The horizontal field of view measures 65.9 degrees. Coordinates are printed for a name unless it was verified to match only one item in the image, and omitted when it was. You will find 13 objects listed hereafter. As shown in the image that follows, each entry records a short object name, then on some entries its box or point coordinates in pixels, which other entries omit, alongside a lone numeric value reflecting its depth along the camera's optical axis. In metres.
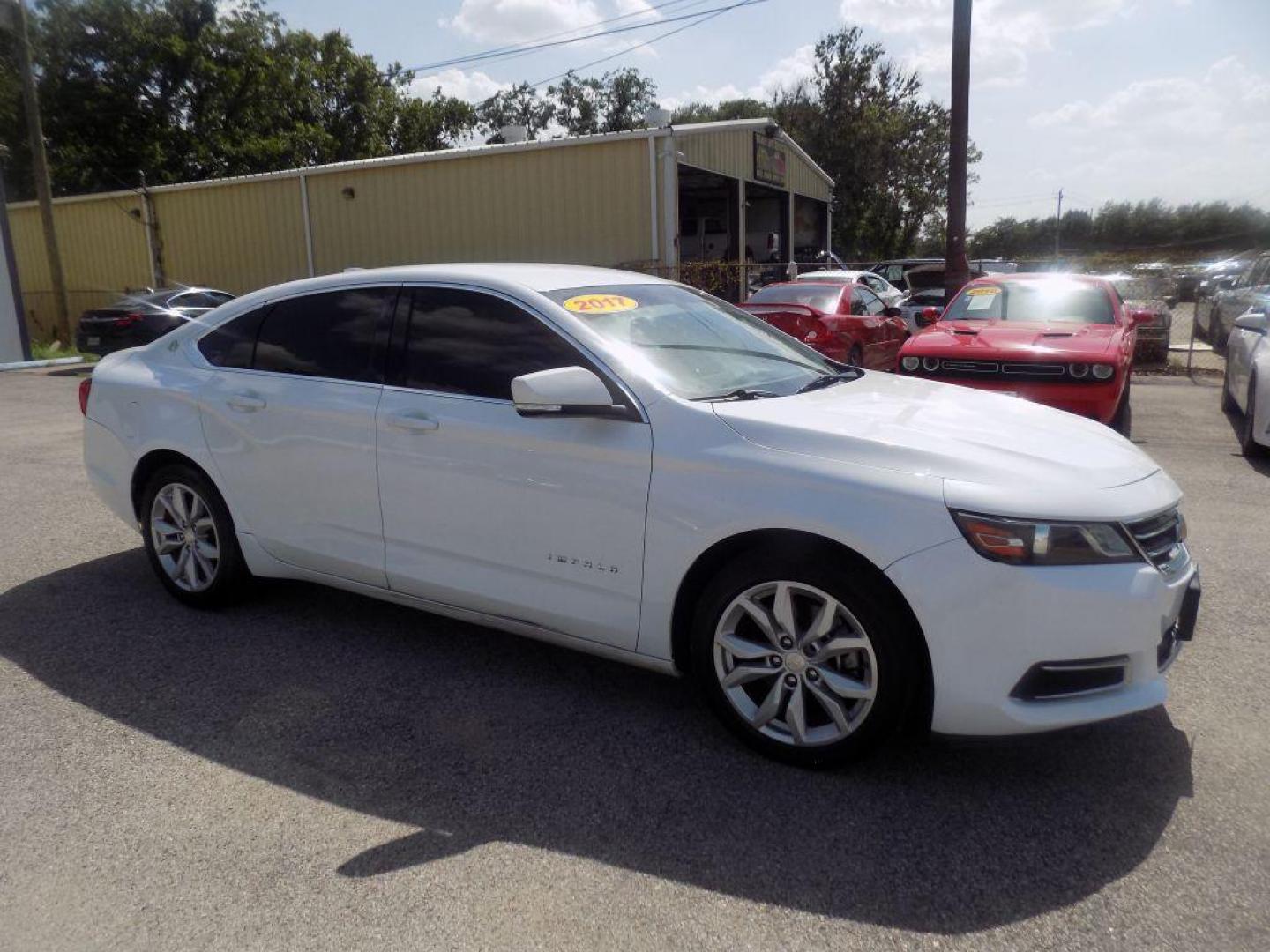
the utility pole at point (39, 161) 20.09
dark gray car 17.66
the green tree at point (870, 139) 44.09
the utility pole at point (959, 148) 13.86
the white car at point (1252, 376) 7.81
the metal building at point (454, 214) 18.52
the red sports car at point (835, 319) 11.35
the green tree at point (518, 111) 58.53
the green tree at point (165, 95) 34.53
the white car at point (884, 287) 20.63
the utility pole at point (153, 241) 24.86
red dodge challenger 7.91
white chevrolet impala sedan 2.81
